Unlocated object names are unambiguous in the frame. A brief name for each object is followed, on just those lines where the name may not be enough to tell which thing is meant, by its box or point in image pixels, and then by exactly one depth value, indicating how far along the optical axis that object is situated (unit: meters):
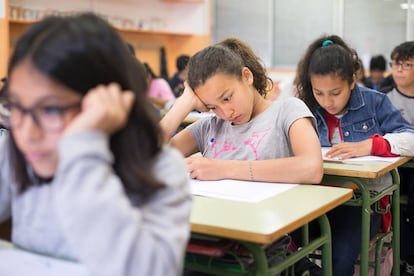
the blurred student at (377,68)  5.40
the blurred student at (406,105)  2.78
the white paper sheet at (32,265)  0.95
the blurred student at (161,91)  5.19
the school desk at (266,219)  1.26
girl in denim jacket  2.36
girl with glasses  0.85
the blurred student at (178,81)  5.50
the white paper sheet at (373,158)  2.25
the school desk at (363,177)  2.00
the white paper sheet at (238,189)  1.57
